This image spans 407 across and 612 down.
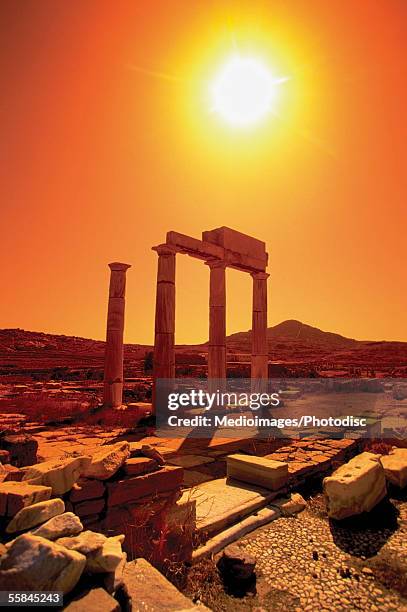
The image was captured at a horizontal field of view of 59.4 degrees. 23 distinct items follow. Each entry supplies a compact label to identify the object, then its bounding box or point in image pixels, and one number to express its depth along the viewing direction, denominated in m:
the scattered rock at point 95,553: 2.58
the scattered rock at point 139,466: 4.09
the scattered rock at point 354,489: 5.12
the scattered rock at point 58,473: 3.45
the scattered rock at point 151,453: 4.56
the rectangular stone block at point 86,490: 3.57
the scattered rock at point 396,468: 6.30
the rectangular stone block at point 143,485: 3.82
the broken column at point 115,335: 13.30
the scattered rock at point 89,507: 3.60
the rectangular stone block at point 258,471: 5.96
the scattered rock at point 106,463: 3.79
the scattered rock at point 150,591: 2.66
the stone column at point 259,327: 15.50
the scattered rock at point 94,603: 2.21
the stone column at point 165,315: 11.95
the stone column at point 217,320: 13.70
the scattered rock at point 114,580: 2.54
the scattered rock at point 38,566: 2.22
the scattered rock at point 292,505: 5.38
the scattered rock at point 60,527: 2.67
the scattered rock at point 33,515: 2.79
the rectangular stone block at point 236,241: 13.96
